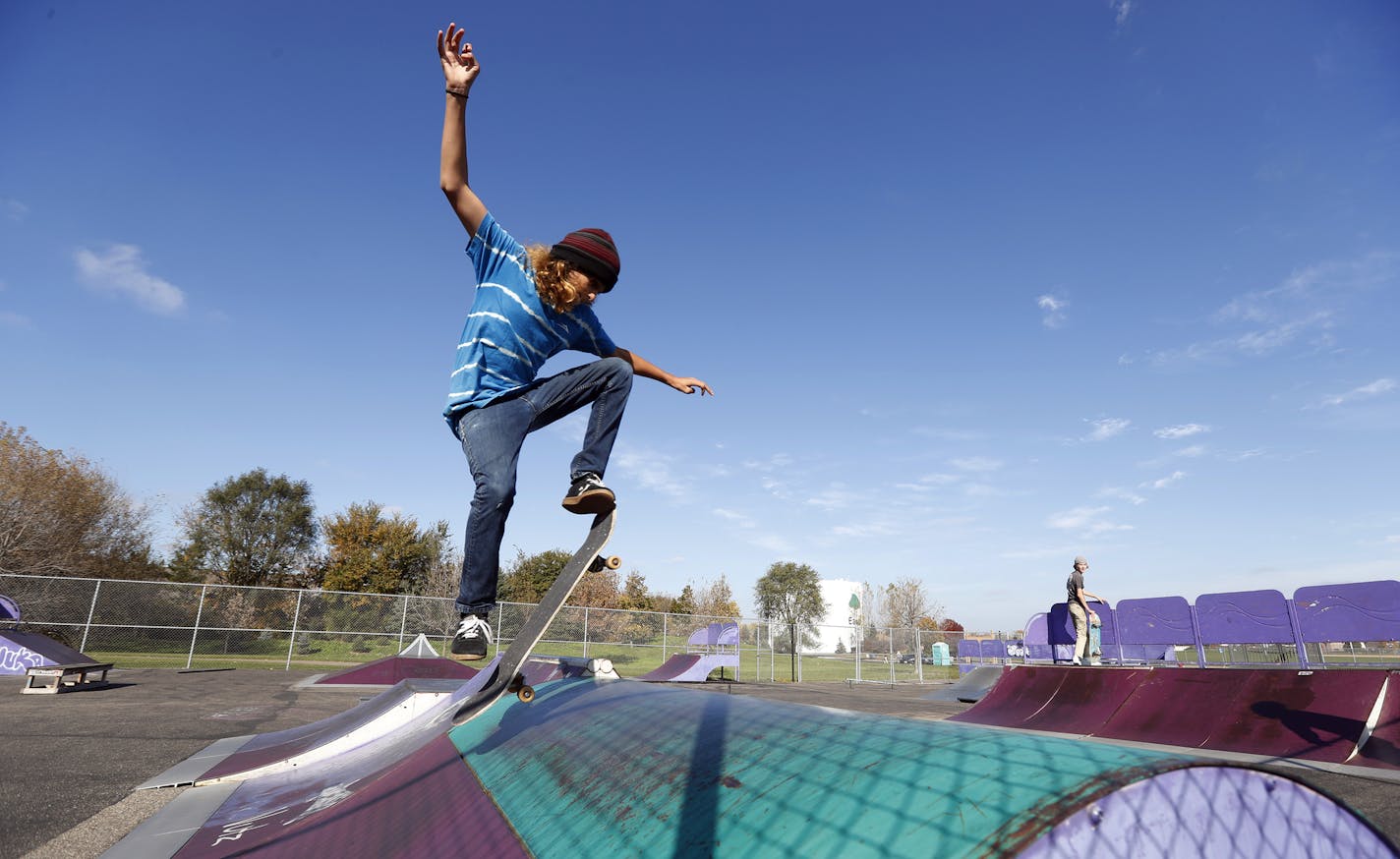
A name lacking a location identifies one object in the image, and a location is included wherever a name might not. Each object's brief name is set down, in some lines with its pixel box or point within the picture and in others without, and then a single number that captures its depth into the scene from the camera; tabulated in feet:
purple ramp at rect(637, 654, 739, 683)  58.34
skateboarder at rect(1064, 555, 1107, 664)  36.94
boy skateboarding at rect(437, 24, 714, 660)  8.07
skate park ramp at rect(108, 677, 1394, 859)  3.35
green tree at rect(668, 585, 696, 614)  157.70
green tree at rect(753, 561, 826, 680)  233.14
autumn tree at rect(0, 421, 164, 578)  78.02
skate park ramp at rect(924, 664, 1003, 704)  46.21
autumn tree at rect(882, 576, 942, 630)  200.95
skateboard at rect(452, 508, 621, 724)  8.51
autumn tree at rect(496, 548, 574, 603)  120.78
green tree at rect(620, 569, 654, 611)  141.26
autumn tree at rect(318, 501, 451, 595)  113.60
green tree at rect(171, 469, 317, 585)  112.37
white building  258.57
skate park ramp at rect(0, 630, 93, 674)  40.47
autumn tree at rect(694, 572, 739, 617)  187.21
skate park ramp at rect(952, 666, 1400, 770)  17.76
